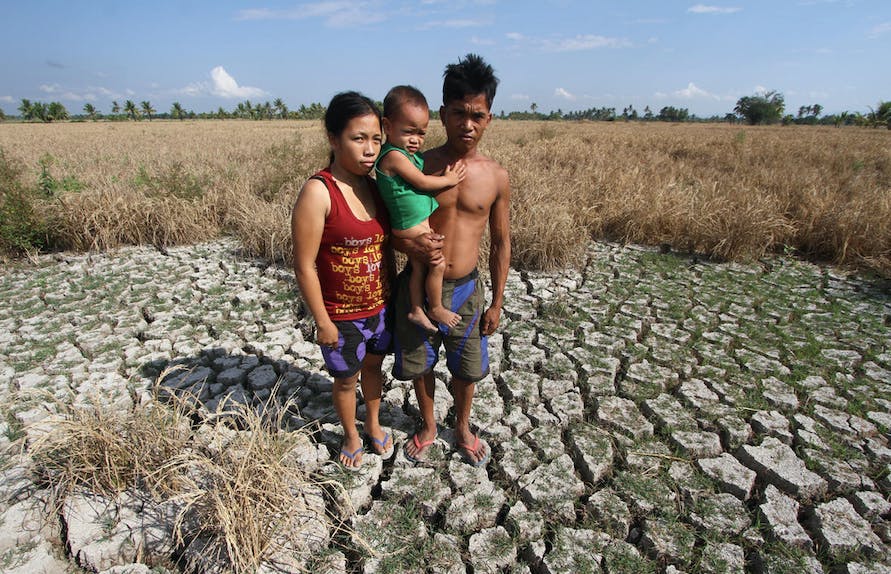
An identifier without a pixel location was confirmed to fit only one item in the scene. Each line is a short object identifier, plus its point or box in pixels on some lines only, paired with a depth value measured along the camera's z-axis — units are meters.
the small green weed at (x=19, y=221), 4.54
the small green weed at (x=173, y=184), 5.48
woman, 1.69
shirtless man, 1.68
